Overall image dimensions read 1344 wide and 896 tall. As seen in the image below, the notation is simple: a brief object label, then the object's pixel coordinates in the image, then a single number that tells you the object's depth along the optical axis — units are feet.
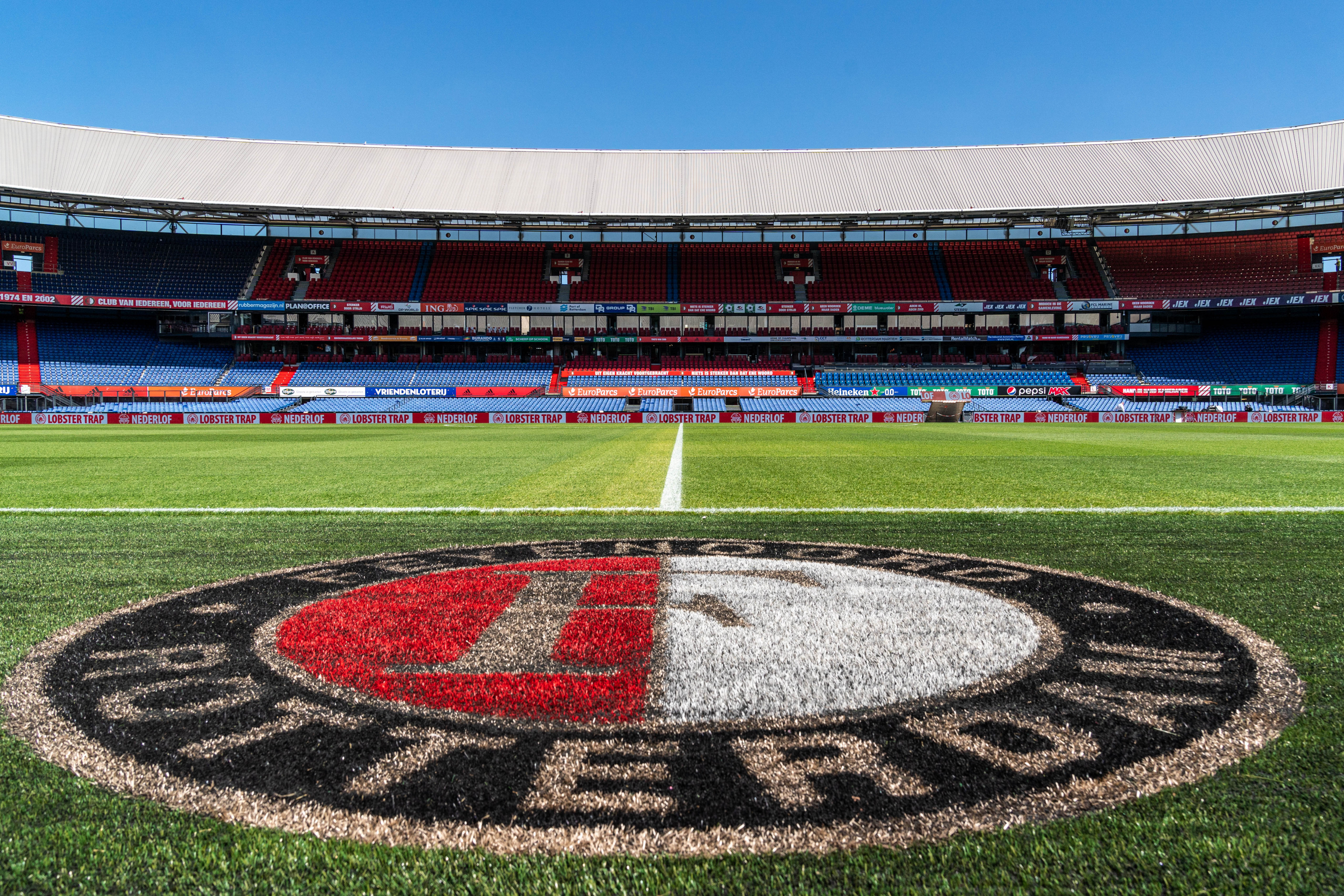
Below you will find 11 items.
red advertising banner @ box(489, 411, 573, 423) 136.26
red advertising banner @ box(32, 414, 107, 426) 131.13
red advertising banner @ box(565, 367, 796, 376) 162.81
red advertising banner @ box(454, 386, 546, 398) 152.46
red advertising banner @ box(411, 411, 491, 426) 140.05
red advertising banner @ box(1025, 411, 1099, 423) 132.26
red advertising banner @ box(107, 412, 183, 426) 130.41
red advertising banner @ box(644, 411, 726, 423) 136.46
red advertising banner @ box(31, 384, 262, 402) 140.77
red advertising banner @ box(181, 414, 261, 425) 130.21
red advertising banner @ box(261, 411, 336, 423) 137.08
